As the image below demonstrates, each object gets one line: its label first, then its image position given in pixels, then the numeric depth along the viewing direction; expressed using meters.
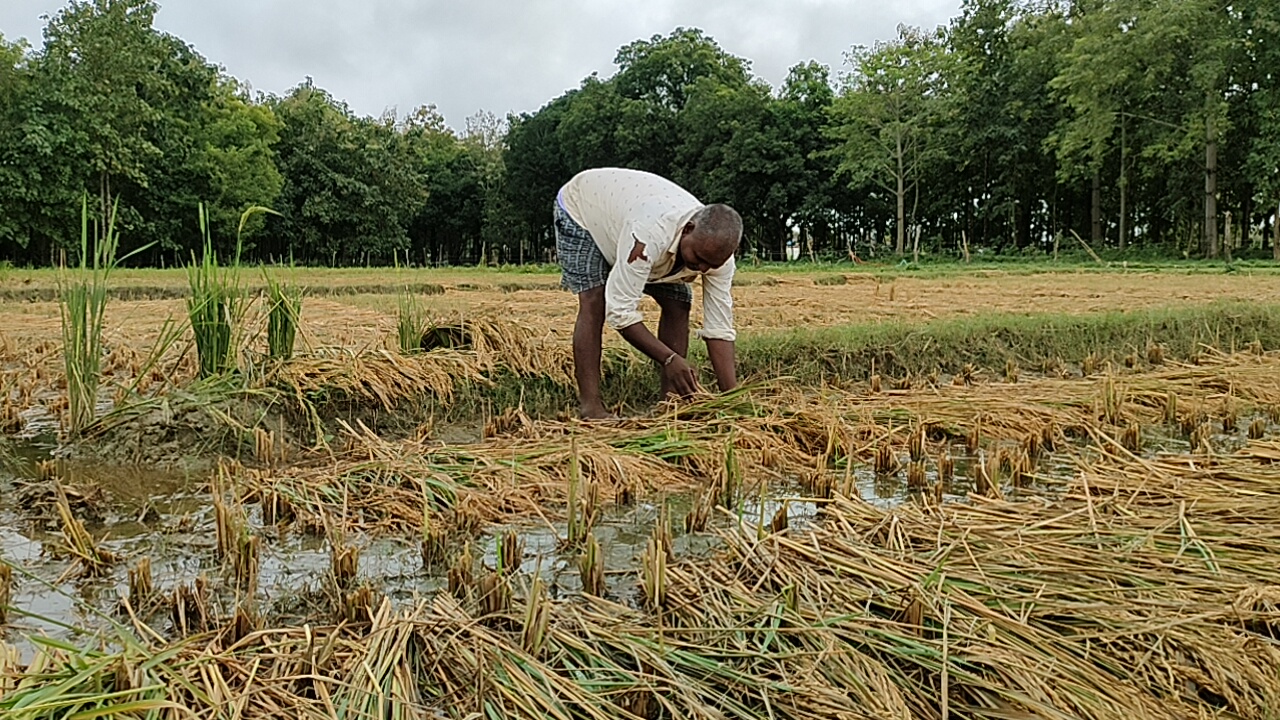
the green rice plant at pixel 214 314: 3.52
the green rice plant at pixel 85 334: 3.12
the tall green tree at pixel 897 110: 28.88
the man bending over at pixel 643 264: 3.38
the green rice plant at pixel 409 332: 4.38
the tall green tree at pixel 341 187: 33.84
